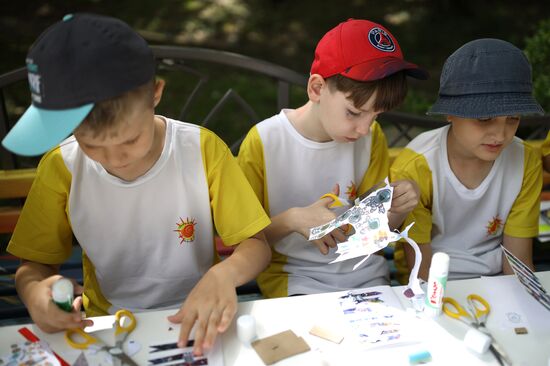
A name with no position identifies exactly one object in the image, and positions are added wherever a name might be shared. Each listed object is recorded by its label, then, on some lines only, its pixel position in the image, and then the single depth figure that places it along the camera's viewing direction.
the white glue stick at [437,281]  1.34
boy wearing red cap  1.69
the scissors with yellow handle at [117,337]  1.24
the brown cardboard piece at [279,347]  1.24
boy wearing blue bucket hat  1.83
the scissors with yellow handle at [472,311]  1.35
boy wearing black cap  1.17
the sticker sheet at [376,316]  1.30
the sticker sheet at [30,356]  1.22
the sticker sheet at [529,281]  1.31
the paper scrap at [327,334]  1.29
